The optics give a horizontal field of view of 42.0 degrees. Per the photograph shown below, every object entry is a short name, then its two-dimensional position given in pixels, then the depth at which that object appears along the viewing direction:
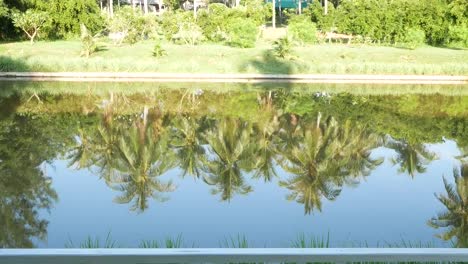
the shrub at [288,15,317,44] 30.63
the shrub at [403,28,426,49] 30.00
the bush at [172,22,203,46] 30.18
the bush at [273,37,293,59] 26.05
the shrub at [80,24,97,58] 25.91
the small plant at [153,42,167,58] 25.91
